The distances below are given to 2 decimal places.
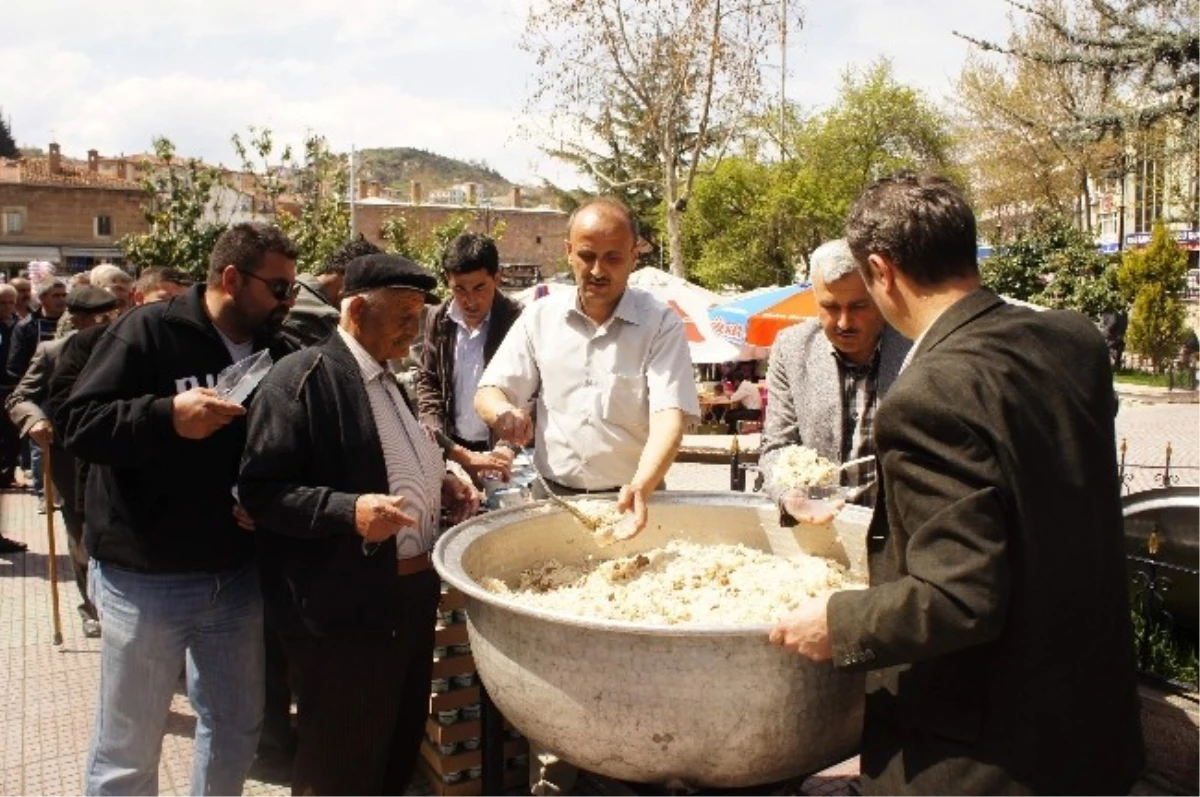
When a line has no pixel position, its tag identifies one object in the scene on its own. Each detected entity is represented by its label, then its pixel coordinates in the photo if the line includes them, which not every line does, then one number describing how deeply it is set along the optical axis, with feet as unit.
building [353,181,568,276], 200.44
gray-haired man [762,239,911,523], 9.53
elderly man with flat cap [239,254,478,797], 8.46
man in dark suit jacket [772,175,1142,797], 5.35
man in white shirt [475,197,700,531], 10.53
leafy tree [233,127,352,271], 59.88
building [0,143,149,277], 155.53
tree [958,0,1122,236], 97.96
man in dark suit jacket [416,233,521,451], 15.66
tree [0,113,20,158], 218.38
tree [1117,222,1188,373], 67.31
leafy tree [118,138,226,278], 54.60
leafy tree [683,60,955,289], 99.25
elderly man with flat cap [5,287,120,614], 18.40
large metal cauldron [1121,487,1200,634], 11.49
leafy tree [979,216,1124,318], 70.59
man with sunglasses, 8.93
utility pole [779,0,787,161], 63.46
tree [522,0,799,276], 63.21
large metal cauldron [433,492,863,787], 6.23
